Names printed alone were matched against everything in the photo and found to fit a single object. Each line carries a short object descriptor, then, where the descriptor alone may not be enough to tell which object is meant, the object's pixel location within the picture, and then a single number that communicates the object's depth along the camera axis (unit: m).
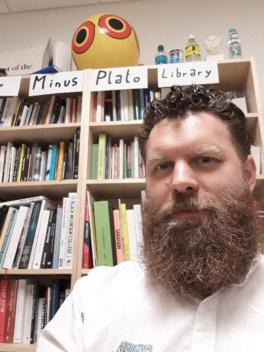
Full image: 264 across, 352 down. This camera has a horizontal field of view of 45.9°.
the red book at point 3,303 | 1.13
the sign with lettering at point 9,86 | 1.36
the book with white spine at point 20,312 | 1.12
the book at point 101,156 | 1.27
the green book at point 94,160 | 1.29
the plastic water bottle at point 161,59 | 1.43
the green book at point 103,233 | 1.14
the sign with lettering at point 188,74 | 1.25
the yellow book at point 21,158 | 1.34
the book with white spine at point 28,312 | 1.12
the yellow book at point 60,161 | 1.31
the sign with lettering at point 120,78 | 1.28
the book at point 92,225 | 1.14
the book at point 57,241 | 1.16
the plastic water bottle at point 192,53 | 1.39
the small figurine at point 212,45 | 1.53
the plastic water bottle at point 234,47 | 1.42
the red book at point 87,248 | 1.13
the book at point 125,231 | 1.15
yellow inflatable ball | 1.36
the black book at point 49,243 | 1.17
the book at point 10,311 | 1.13
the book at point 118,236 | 1.15
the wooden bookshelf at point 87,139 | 1.17
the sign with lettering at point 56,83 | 1.32
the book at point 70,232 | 1.15
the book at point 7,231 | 1.20
